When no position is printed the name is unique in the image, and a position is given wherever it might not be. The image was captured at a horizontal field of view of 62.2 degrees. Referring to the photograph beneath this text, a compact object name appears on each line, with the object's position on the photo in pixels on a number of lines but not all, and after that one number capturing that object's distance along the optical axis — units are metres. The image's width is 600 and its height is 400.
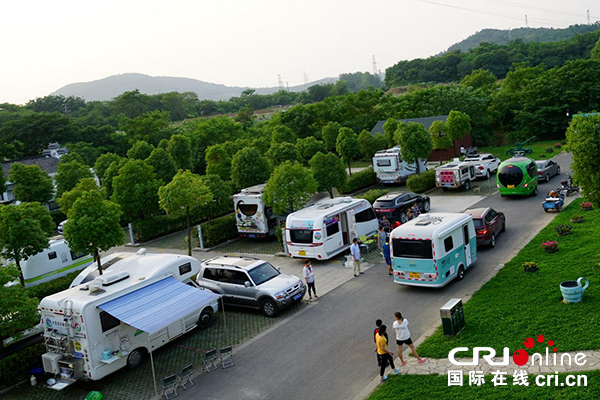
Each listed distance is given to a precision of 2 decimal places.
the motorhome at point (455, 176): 30.91
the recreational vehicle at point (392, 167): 34.75
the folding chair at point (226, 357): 12.69
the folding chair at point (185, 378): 11.85
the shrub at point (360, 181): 34.91
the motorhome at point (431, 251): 15.54
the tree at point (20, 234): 18.20
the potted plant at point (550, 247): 17.22
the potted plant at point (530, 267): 15.64
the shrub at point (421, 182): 32.38
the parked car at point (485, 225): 19.45
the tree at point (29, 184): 35.47
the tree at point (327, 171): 29.23
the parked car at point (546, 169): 30.44
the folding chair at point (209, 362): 12.52
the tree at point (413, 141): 32.50
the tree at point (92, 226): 18.11
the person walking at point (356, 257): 18.55
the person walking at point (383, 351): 10.74
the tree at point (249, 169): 29.61
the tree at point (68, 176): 35.25
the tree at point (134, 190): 27.27
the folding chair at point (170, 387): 11.41
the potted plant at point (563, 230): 18.88
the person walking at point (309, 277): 16.80
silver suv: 15.91
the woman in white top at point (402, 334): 11.24
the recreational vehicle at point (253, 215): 25.16
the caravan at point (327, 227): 20.14
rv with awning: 12.20
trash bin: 12.09
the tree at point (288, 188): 23.38
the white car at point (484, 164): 33.88
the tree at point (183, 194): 22.31
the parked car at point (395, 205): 24.53
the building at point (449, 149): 45.72
